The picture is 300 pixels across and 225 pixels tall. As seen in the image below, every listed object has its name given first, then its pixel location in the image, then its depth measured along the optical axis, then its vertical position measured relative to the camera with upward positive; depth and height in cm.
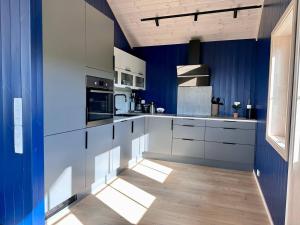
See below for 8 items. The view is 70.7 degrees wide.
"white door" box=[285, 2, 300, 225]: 143 -37
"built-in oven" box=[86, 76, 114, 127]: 248 +1
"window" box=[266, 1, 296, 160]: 219 +24
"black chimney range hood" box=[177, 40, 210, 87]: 421 +64
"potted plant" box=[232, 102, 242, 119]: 405 -4
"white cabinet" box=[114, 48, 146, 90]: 361 +61
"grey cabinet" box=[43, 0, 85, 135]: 188 +35
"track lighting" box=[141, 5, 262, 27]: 346 +159
